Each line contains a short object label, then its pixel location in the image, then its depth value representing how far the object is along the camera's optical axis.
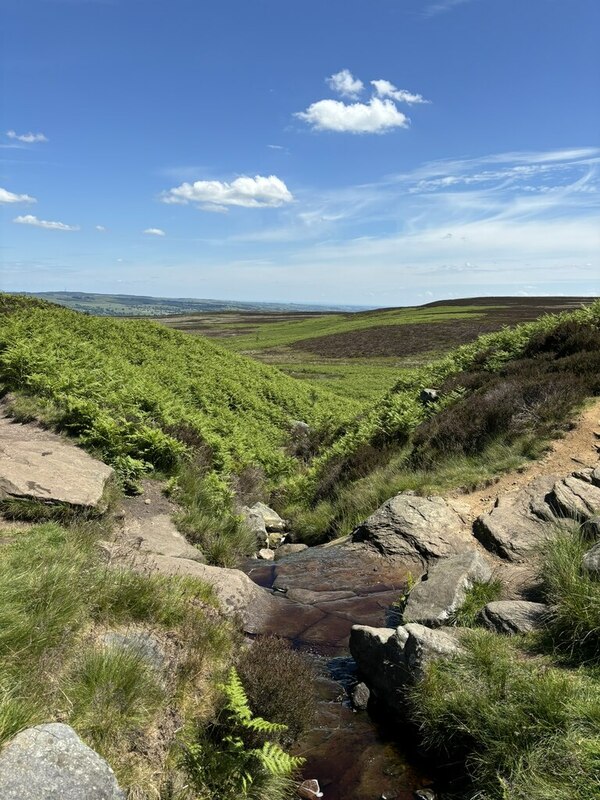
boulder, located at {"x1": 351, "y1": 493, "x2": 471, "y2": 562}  9.51
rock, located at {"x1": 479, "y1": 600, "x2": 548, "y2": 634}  5.95
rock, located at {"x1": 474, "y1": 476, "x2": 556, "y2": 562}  8.71
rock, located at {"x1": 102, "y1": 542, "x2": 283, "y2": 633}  7.20
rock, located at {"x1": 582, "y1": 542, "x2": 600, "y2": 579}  5.91
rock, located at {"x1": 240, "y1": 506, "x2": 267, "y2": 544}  12.02
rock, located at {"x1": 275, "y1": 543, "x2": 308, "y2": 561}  11.77
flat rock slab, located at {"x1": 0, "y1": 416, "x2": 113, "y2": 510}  8.41
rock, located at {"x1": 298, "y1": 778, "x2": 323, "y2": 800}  4.75
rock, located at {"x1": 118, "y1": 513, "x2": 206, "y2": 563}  8.88
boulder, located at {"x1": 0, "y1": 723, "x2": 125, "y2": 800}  3.35
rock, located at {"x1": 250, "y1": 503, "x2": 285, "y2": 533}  13.53
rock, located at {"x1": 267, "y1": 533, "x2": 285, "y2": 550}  12.66
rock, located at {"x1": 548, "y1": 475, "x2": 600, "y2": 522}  8.64
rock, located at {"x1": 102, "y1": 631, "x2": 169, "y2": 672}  5.05
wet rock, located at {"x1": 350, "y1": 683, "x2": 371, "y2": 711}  5.95
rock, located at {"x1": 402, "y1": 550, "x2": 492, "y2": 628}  6.63
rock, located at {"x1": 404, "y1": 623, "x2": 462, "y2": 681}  5.38
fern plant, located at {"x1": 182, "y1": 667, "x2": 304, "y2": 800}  4.39
